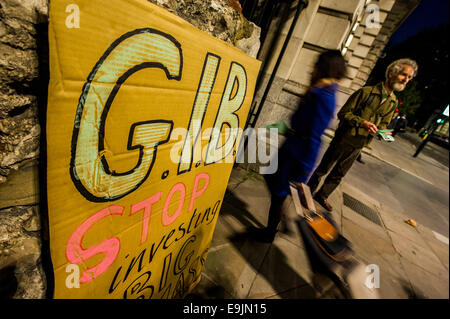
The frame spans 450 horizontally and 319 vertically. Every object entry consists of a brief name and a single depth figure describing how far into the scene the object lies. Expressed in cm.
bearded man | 253
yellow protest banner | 50
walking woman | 190
